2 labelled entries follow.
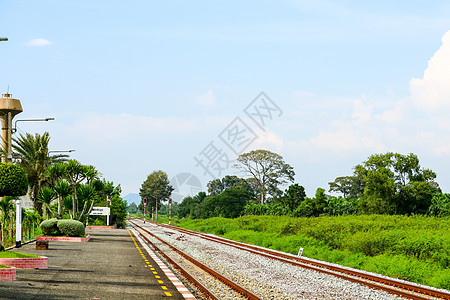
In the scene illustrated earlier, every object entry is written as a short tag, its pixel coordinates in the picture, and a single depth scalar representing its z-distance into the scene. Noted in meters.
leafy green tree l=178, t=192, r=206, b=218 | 147.88
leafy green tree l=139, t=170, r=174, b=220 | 153.14
